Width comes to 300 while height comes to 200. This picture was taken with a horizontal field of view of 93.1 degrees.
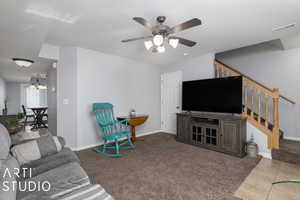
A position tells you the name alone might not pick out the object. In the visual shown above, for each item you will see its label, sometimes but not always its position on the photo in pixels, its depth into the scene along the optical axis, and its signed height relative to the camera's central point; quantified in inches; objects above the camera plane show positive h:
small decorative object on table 153.4 -15.8
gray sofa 35.5 -24.5
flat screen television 113.6 +3.2
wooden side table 140.3 -23.1
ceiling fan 65.6 +34.8
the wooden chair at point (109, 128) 114.8 -26.9
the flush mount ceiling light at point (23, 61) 126.3 +33.9
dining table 234.2 -31.3
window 341.9 +4.4
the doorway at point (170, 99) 174.7 -0.7
